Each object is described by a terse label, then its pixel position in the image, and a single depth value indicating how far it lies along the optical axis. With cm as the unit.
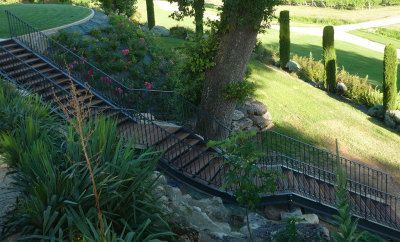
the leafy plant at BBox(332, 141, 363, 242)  461
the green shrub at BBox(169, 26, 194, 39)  2904
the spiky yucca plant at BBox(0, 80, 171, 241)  605
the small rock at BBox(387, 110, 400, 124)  2125
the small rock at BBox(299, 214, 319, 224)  1107
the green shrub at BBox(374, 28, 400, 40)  4359
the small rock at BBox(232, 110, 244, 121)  1768
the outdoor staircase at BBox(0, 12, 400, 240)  1258
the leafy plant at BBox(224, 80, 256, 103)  1388
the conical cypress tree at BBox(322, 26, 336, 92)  2428
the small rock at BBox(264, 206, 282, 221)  1209
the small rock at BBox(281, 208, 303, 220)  1143
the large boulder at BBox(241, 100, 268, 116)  1842
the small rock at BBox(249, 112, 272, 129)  1802
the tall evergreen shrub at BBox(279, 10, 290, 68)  2614
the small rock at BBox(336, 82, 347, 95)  2438
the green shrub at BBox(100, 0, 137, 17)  2534
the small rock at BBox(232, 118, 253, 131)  1719
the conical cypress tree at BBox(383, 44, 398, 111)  2173
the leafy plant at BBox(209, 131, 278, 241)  803
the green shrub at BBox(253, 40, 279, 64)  2658
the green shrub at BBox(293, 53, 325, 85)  2609
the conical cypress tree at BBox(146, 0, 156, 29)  3044
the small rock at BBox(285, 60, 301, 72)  2625
